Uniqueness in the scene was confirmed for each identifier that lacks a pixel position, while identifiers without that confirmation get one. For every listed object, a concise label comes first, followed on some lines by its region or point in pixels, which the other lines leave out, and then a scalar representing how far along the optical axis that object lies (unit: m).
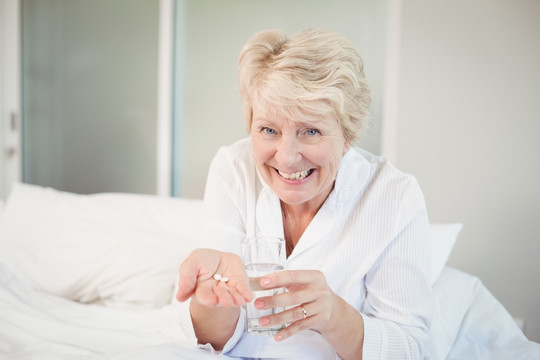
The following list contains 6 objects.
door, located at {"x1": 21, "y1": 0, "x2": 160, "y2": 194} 3.05
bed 1.47
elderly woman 1.18
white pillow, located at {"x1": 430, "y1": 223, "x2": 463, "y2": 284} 1.78
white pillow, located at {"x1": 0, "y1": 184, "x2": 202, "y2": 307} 1.92
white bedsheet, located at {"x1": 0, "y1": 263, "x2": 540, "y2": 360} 1.43
